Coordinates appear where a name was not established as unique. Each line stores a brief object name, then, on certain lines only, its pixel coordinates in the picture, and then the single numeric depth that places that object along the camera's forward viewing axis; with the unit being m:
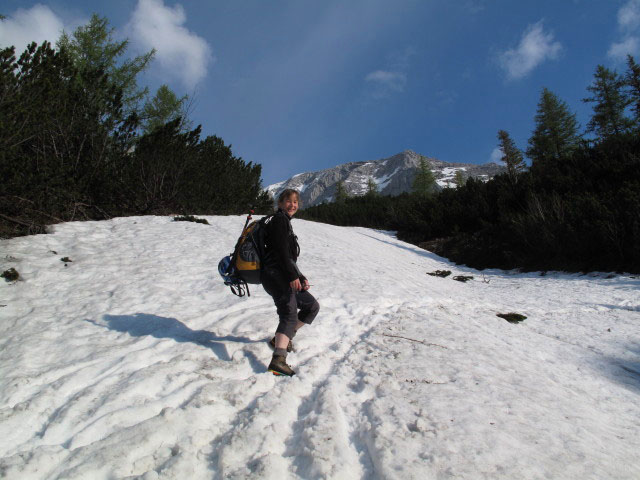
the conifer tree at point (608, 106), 27.39
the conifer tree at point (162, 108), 17.83
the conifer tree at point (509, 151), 31.88
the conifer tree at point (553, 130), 30.81
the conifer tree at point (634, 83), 24.34
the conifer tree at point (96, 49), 14.54
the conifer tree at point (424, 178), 42.41
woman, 2.66
